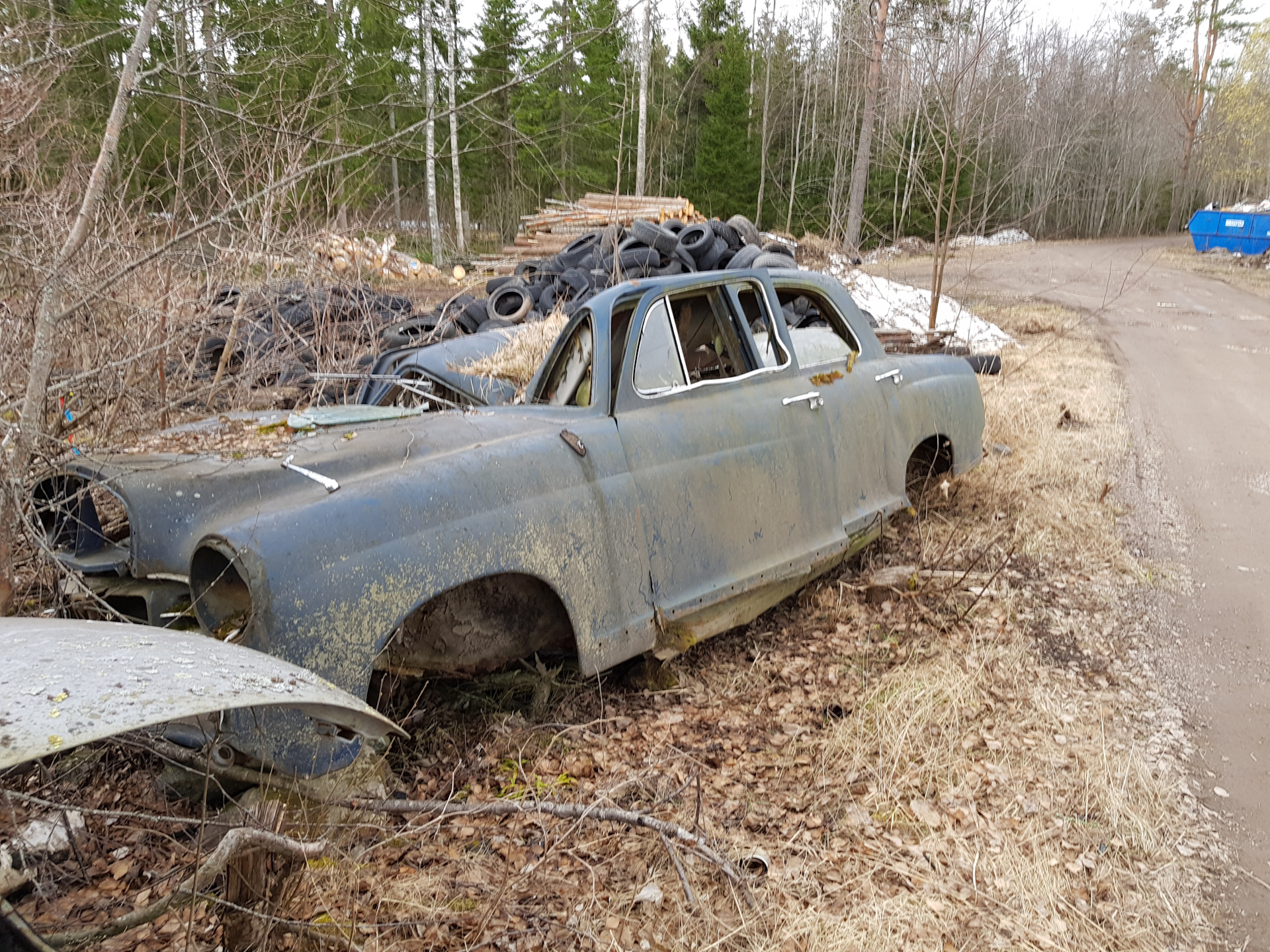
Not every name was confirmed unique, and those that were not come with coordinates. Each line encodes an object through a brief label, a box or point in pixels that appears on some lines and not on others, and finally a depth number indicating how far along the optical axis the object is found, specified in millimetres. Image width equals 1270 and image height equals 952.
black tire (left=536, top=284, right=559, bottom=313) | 11203
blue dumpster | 25750
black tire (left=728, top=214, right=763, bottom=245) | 12789
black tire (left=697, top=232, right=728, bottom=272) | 11766
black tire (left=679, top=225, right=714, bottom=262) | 11727
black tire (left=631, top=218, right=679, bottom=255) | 11703
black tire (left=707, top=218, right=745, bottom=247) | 12336
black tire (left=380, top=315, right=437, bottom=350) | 9320
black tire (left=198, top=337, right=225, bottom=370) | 8133
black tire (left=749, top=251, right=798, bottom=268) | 10883
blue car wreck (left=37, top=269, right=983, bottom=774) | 2770
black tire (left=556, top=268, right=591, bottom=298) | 11172
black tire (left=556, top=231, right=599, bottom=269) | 12141
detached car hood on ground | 1402
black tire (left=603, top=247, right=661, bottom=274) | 11484
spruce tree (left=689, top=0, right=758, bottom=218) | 31828
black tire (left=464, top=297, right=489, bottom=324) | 11266
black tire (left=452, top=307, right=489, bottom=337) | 11148
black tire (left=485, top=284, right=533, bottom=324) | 11383
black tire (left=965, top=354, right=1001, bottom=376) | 9617
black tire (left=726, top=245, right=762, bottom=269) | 11312
